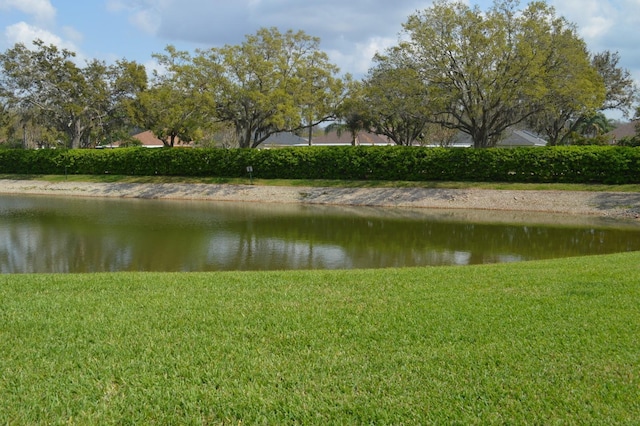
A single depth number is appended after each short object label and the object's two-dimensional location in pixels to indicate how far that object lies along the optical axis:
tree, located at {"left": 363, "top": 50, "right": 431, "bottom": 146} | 26.66
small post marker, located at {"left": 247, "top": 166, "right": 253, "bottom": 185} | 28.50
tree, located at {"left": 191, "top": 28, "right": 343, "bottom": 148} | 28.89
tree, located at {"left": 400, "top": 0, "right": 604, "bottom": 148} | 24.17
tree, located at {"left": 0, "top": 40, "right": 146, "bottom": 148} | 34.03
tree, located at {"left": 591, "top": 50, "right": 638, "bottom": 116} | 35.76
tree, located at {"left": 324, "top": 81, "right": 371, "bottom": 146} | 30.19
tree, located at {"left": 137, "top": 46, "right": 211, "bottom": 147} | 29.53
